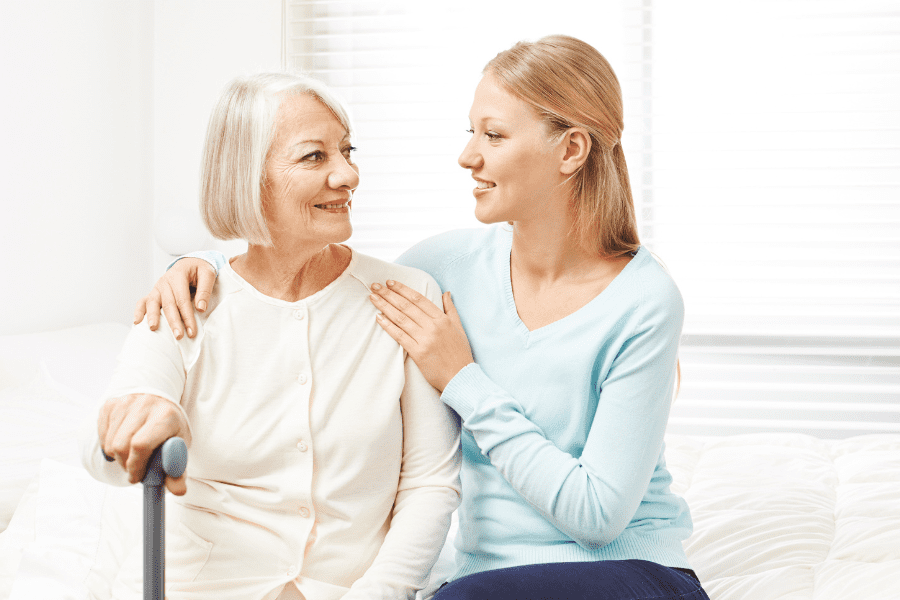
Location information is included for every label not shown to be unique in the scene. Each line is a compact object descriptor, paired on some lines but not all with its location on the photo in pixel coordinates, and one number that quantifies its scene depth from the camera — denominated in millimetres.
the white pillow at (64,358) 1905
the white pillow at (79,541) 1149
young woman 1128
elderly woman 1066
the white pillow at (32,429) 1446
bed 1228
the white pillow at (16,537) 1229
